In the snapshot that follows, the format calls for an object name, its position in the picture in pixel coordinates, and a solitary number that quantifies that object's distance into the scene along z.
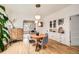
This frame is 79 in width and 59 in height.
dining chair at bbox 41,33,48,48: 1.59
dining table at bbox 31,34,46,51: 1.59
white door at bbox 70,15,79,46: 2.13
